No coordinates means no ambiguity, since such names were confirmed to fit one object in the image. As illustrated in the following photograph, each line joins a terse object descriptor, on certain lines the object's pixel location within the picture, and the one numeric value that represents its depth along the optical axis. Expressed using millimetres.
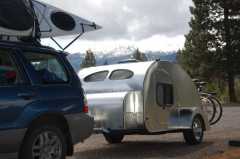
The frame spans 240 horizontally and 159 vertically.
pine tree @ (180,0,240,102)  44125
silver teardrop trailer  10656
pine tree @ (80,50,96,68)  88062
